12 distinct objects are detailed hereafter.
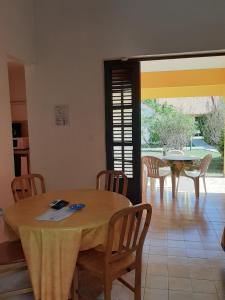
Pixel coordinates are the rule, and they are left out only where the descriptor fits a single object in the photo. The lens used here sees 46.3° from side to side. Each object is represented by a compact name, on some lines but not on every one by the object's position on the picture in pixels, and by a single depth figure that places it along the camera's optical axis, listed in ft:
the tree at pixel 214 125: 25.11
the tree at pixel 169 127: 27.78
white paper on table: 6.06
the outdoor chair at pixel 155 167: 15.64
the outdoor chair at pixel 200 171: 15.31
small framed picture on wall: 12.62
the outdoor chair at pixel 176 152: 20.58
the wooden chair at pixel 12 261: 5.97
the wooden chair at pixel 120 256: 5.35
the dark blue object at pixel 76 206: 6.67
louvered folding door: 12.12
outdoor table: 15.51
